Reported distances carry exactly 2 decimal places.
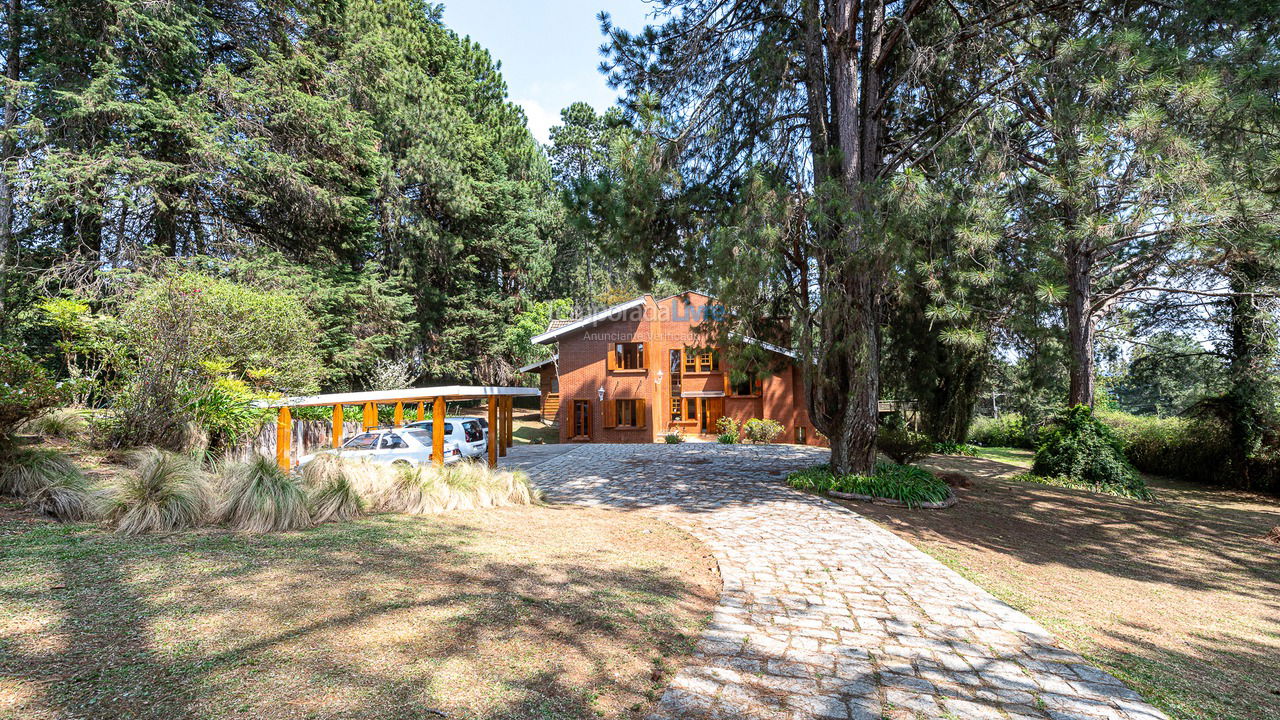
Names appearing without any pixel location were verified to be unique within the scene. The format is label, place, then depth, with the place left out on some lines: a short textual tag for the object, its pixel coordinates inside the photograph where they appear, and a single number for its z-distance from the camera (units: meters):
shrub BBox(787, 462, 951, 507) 9.34
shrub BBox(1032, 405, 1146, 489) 12.41
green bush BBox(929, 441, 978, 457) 19.64
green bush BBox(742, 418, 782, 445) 21.56
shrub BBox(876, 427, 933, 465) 12.70
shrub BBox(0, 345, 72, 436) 6.01
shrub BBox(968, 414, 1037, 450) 26.28
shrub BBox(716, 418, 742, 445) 21.69
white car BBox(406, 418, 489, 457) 13.11
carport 9.51
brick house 23.08
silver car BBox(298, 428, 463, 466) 11.32
